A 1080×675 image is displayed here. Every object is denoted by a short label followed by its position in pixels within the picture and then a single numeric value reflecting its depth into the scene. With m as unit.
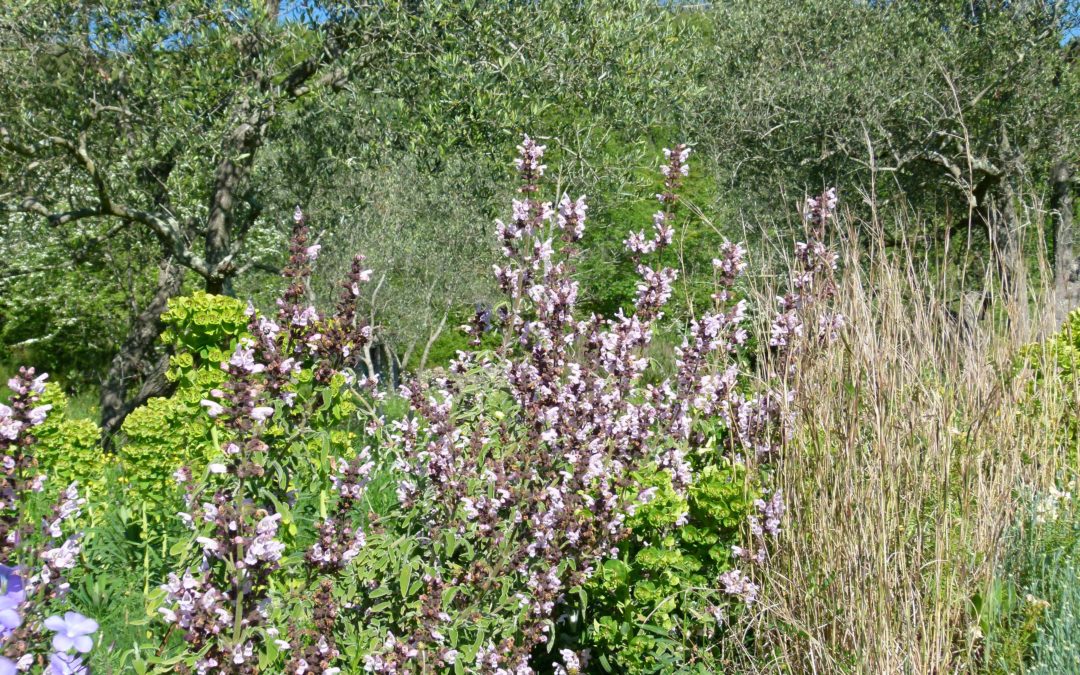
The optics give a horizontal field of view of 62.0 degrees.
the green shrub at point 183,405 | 4.60
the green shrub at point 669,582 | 3.25
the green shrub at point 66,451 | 4.96
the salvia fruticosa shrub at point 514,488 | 2.38
